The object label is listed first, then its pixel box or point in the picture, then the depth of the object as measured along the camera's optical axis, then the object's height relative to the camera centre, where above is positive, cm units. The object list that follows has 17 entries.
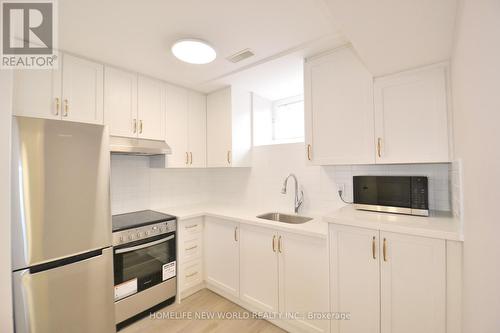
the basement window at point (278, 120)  274 +65
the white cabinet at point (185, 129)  258 +52
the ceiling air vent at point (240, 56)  186 +101
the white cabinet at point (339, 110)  171 +49
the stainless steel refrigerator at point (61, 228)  136 -39
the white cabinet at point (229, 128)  263 +52
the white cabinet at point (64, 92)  164 +66
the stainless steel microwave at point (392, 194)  155 -21
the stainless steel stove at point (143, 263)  190 -90
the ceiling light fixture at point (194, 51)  163 +95
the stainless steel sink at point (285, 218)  227 -54
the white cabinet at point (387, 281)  123 -72
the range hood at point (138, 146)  200 +25
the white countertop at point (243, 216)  174 -49
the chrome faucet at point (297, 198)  236 -33
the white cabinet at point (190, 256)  237 -98
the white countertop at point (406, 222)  121 -35
